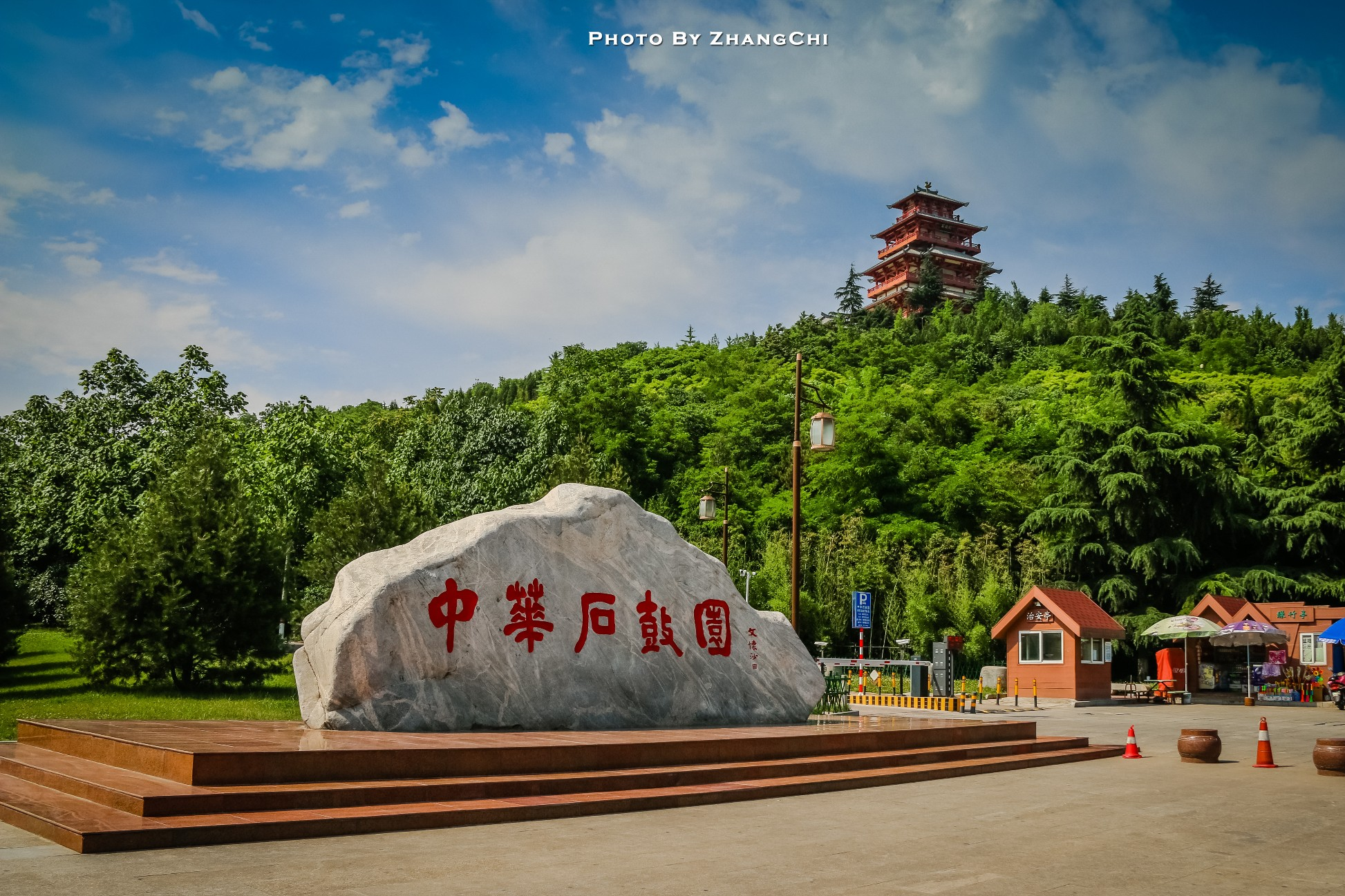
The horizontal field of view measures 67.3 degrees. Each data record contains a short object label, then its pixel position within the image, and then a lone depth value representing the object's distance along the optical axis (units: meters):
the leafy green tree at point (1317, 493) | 32.03
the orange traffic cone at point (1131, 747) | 13.12
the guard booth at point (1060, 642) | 25.19
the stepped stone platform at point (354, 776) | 6.20
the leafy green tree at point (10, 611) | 19.48
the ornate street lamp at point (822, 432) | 14.48
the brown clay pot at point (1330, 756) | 11.02
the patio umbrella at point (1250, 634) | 24.62
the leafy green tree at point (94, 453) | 27.77
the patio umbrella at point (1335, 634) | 20.12
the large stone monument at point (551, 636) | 9.33
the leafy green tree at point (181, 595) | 16.69
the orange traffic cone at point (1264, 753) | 11.80
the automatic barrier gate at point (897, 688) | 21.05
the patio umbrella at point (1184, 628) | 25.27
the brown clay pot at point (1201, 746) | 12.18
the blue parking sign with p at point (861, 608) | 24.78
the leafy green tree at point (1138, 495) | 32.41
